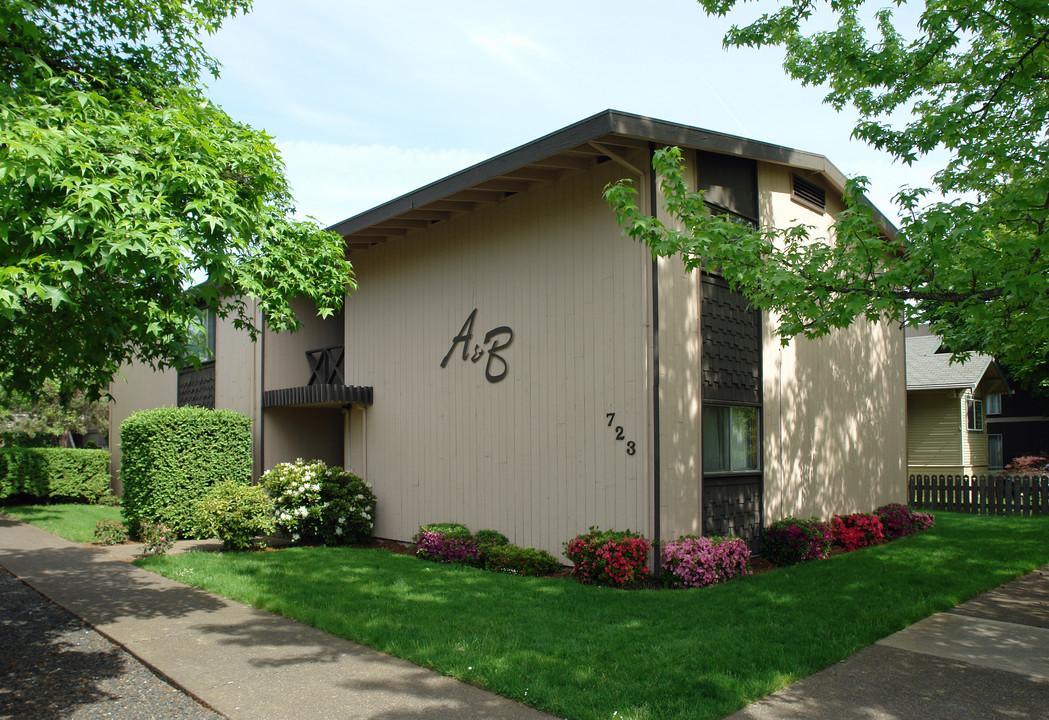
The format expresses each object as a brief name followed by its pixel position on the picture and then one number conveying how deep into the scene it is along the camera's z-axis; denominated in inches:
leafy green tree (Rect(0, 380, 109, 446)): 940.0
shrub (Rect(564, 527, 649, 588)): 335.3
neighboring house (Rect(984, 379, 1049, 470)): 1238.3
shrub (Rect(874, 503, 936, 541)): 537.0
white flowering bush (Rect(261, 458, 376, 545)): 488.4
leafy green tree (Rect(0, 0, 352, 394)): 179.3
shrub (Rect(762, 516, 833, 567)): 415.2
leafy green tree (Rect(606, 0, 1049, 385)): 259.1
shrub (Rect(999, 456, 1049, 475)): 1092.5
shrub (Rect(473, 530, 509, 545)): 409.7
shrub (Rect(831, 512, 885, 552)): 485.7
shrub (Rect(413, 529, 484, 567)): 403.9
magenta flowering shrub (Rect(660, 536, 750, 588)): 343.0
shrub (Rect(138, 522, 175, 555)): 438.6
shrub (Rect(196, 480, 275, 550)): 457.6
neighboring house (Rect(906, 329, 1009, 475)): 891.4
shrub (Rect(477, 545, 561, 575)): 375.9
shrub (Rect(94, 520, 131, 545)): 504.1
